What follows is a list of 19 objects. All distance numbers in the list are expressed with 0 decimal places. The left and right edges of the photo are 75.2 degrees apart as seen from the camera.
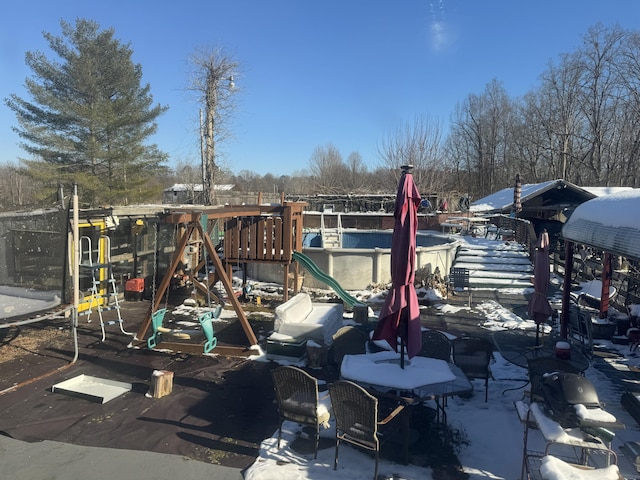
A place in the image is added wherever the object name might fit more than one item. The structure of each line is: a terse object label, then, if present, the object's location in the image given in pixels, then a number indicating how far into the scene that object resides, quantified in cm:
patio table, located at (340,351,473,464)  480
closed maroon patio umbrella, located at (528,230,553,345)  734
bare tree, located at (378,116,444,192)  2986
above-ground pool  1398
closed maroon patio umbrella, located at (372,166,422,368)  506
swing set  801
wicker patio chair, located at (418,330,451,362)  642
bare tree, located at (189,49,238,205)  2220
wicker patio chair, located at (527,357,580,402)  530
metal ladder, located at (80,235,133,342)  1055
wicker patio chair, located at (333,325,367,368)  683
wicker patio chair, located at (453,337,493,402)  638
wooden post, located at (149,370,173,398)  624
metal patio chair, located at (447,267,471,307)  1382
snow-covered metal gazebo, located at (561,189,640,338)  549
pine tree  2030
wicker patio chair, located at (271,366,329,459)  473
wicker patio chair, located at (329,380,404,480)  430
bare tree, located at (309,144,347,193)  4559
